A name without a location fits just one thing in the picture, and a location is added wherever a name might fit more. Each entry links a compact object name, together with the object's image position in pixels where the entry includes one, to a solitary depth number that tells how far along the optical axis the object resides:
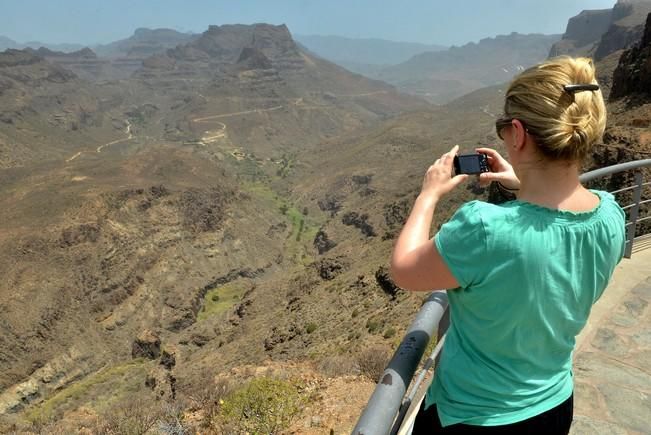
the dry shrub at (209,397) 8.22
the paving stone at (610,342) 4.71
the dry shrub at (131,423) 8.41
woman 1.83
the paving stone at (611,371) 4.28
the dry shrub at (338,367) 10.10
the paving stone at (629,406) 3.77
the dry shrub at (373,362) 9.68
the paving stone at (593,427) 3.70
